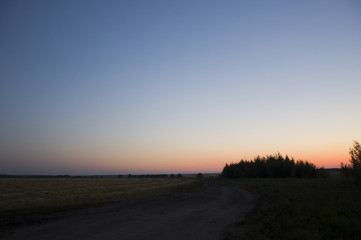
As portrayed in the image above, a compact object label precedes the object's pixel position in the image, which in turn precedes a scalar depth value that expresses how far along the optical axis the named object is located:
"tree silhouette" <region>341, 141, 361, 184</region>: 34.56
